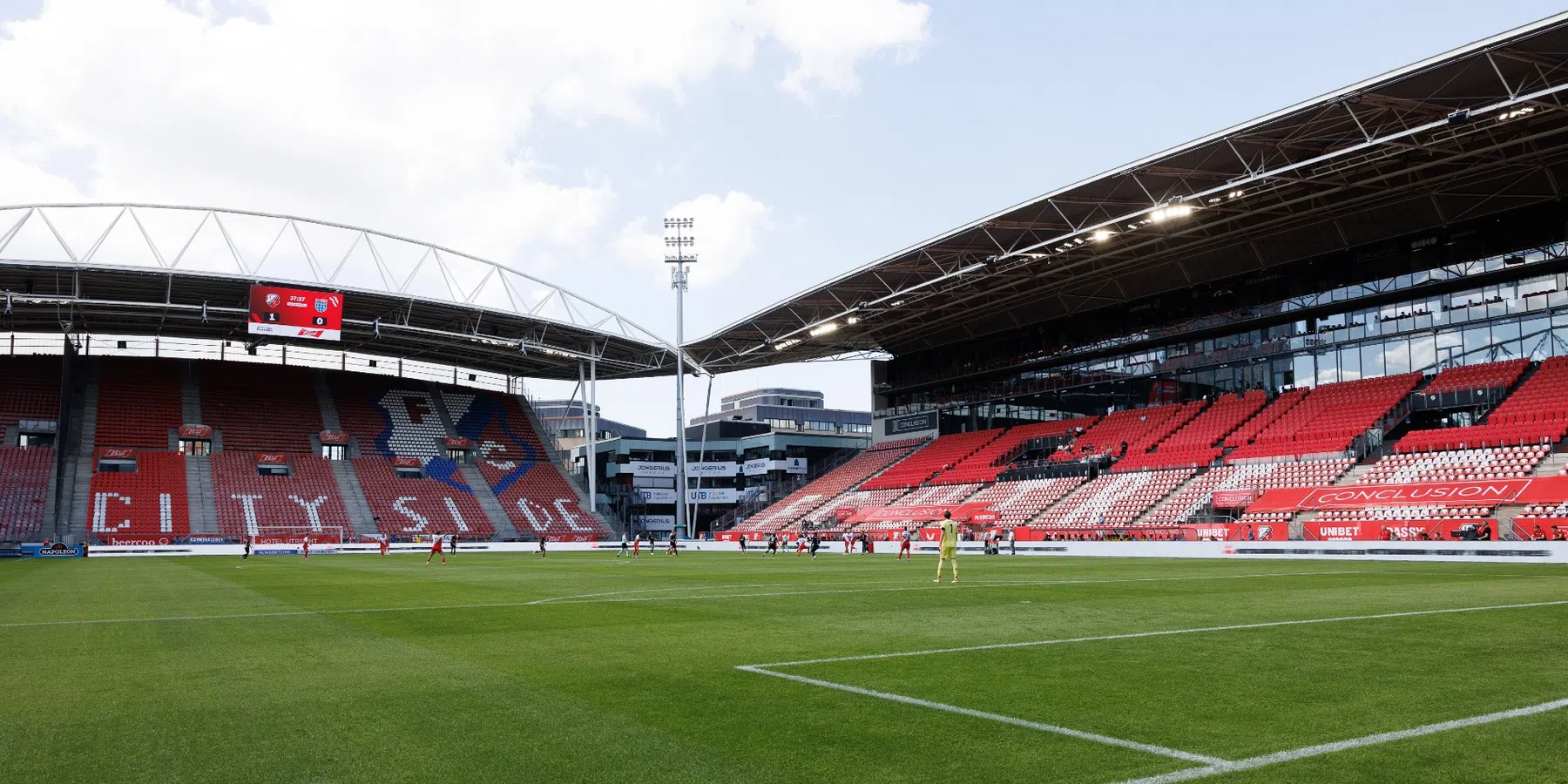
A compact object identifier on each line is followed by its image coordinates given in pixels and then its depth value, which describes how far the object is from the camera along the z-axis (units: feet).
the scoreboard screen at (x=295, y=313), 173.58
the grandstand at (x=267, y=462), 191.52
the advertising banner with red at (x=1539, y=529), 99.19
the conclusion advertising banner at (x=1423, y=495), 110.01
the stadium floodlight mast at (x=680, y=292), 212.43
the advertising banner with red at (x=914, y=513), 181.16
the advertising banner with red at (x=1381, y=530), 108.88
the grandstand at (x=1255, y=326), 118.83
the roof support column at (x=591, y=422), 212.23
